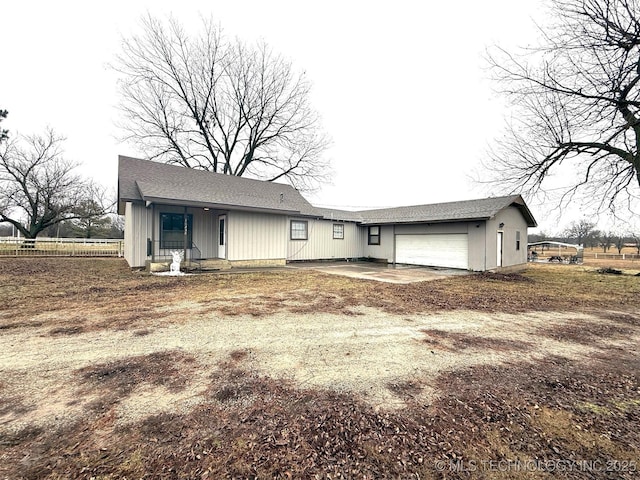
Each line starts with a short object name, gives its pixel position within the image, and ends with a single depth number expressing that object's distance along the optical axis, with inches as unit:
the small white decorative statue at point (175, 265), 413.1
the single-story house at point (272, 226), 447.8
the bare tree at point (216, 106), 754.8
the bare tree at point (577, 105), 313.7
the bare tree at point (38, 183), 858.1
